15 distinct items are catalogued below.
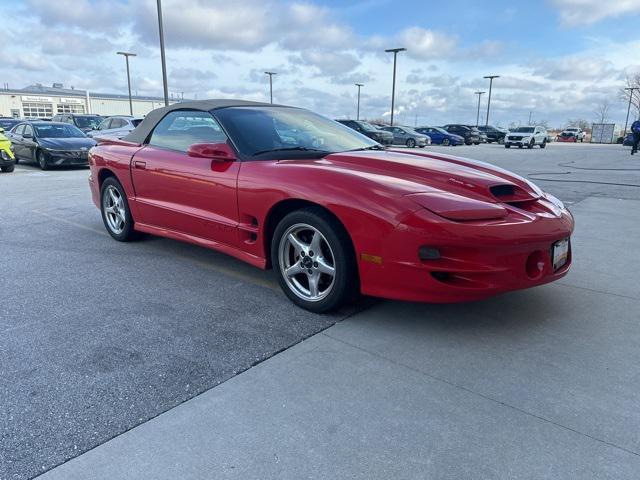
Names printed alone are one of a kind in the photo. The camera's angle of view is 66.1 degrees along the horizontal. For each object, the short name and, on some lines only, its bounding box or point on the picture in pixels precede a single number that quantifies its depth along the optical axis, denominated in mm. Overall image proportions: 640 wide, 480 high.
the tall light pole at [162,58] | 18453
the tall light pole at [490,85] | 50425
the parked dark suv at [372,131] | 25978
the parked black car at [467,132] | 36375
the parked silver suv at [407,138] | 30234
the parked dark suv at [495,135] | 42781
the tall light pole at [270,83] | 41281
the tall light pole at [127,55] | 31797
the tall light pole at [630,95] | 61594
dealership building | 63281
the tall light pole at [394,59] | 34097
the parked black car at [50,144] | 12891
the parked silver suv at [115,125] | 15832
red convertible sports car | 2781
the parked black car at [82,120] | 19533
